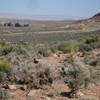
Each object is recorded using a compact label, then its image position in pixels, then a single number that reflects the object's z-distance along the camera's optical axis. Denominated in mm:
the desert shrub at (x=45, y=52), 18606
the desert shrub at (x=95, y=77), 10852
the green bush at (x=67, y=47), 21409
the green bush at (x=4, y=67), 11822
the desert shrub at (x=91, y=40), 27725
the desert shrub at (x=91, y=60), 15297
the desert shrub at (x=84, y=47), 22094
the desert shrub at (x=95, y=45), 23203
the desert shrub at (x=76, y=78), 9512
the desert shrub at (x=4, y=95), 8273
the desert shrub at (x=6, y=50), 19723
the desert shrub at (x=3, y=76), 11055
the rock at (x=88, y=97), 9180
